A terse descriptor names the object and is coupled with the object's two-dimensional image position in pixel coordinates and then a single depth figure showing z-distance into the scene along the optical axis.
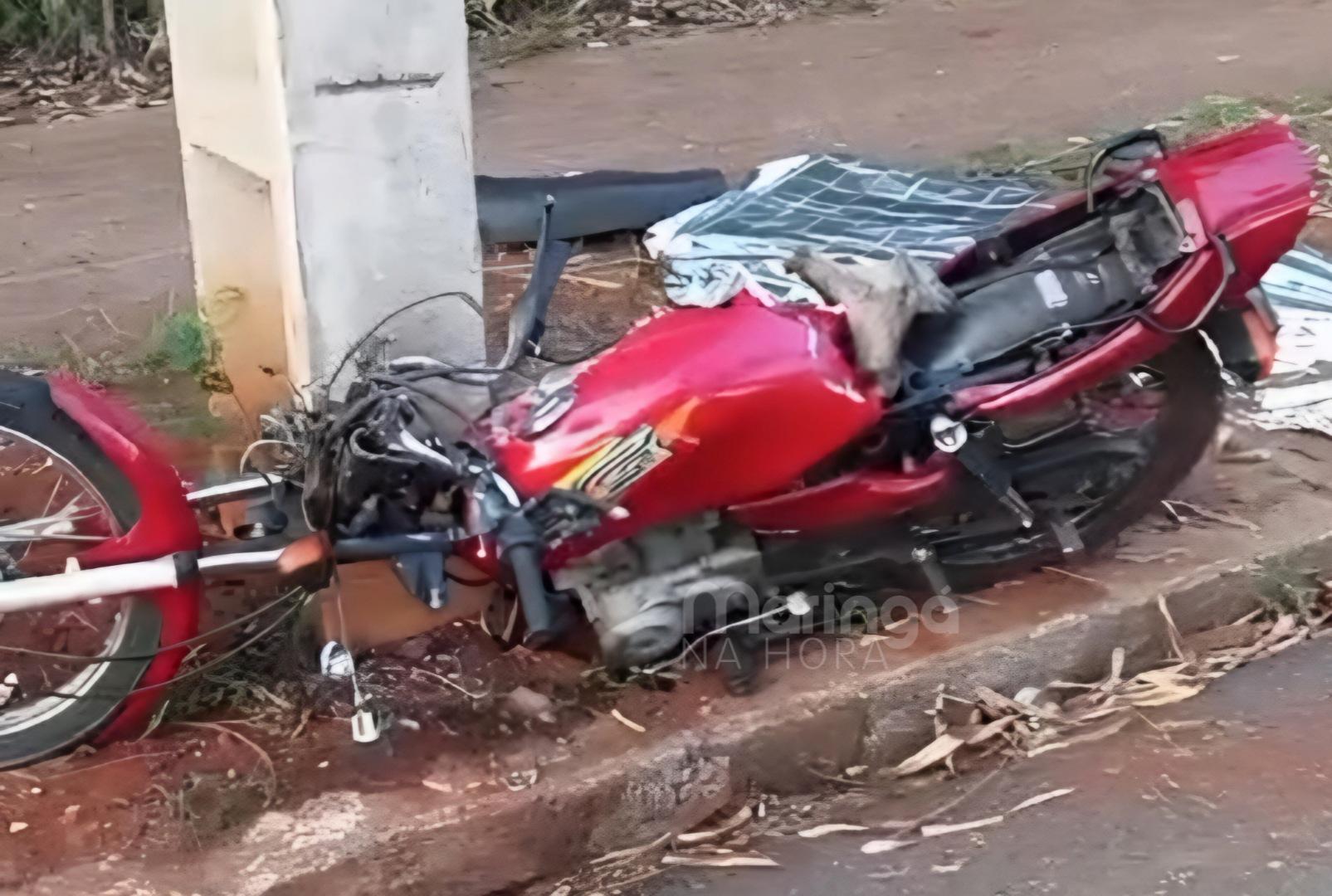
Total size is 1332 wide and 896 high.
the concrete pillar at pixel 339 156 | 2.67
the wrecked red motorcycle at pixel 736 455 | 2.62
